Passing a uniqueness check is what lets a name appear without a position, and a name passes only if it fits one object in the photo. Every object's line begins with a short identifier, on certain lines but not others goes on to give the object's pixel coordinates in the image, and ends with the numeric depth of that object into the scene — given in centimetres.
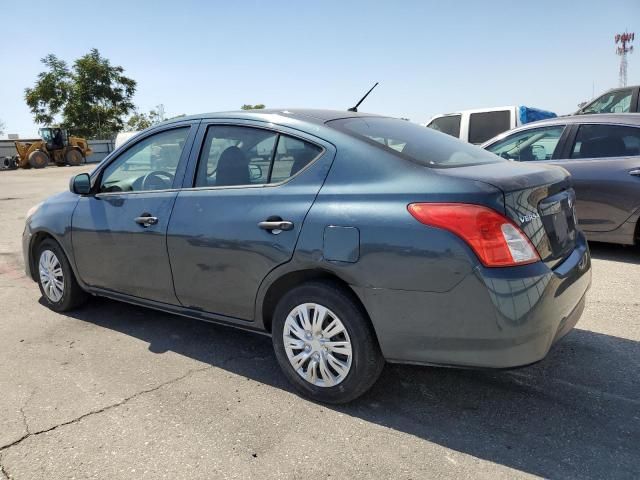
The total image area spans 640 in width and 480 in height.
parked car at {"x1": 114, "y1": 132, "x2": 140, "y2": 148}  2042
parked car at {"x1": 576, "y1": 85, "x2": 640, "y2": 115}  894
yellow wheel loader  3262
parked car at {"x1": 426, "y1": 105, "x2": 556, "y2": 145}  1103
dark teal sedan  238
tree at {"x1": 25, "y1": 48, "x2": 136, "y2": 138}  4453
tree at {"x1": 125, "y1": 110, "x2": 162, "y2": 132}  5364
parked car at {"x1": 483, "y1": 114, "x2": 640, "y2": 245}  557
